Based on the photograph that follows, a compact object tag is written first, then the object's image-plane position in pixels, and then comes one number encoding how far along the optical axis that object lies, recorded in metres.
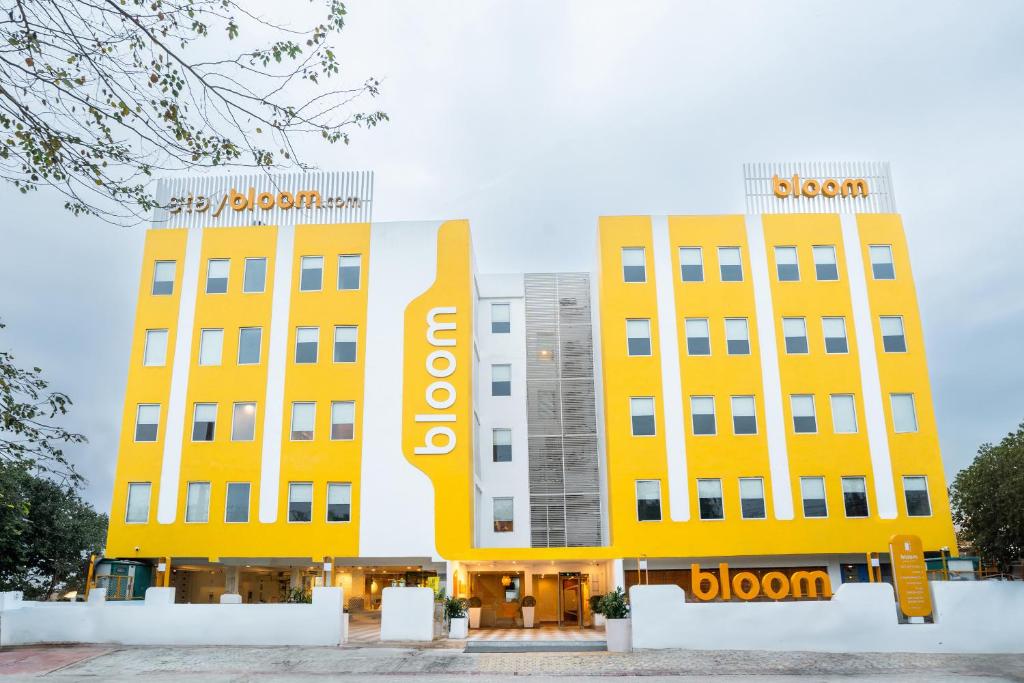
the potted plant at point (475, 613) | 28.14
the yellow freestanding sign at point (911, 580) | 19.53
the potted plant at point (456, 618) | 22.91
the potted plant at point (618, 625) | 19.92
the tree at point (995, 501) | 21.20
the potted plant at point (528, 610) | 29.31
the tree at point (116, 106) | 7.40
